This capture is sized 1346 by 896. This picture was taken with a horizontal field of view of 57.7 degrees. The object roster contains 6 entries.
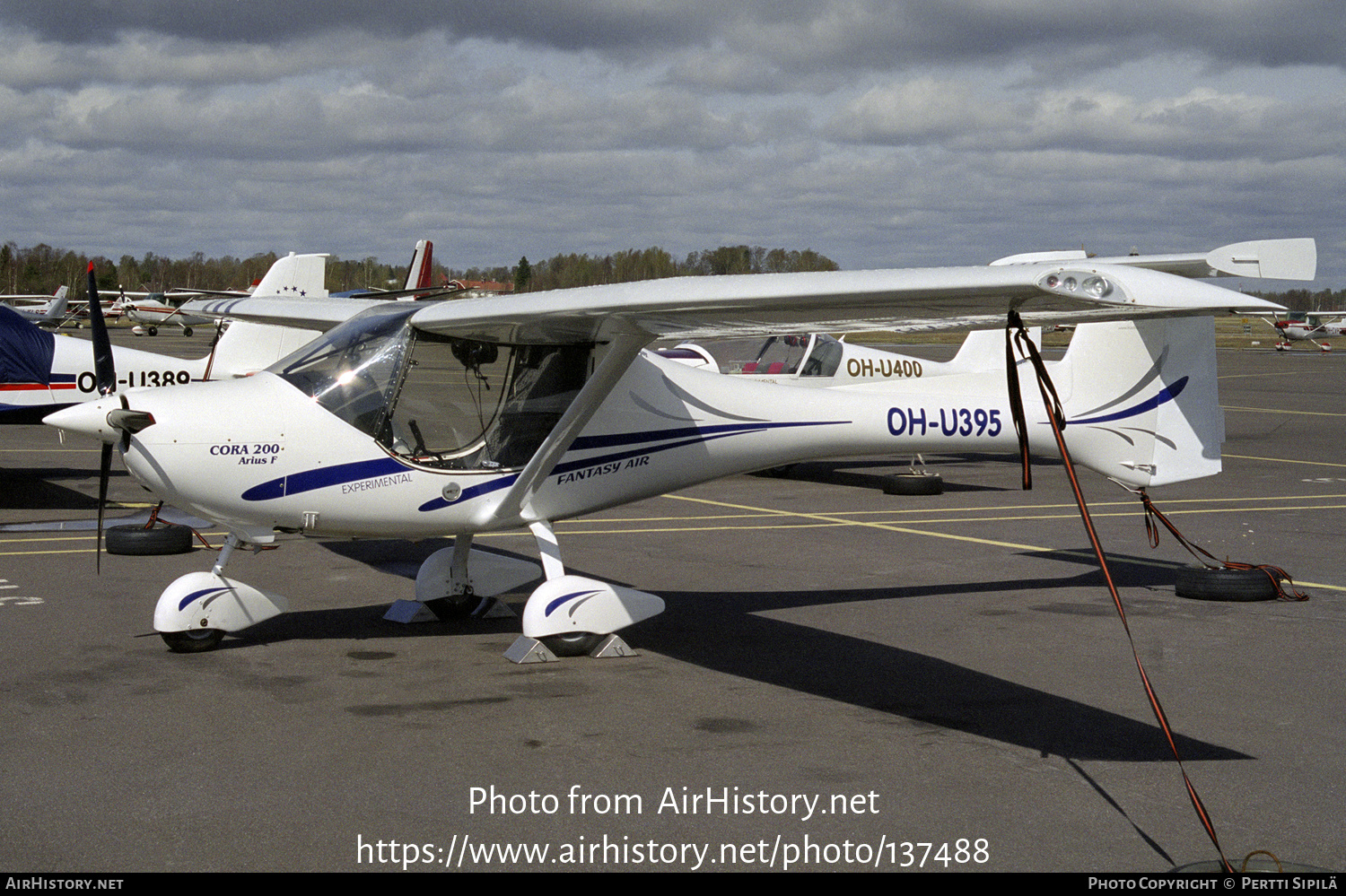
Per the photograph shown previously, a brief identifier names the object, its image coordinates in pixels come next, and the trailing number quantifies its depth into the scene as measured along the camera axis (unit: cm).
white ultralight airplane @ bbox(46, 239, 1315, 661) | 714
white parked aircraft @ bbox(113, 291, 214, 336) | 6788
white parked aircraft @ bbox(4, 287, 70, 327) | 5888
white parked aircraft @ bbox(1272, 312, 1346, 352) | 7694
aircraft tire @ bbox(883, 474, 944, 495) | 1606
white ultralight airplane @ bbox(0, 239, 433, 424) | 1511
